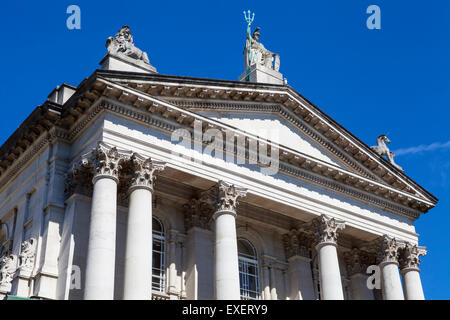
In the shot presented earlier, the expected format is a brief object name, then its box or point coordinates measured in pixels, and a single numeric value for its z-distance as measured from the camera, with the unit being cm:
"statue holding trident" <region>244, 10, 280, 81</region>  3209
